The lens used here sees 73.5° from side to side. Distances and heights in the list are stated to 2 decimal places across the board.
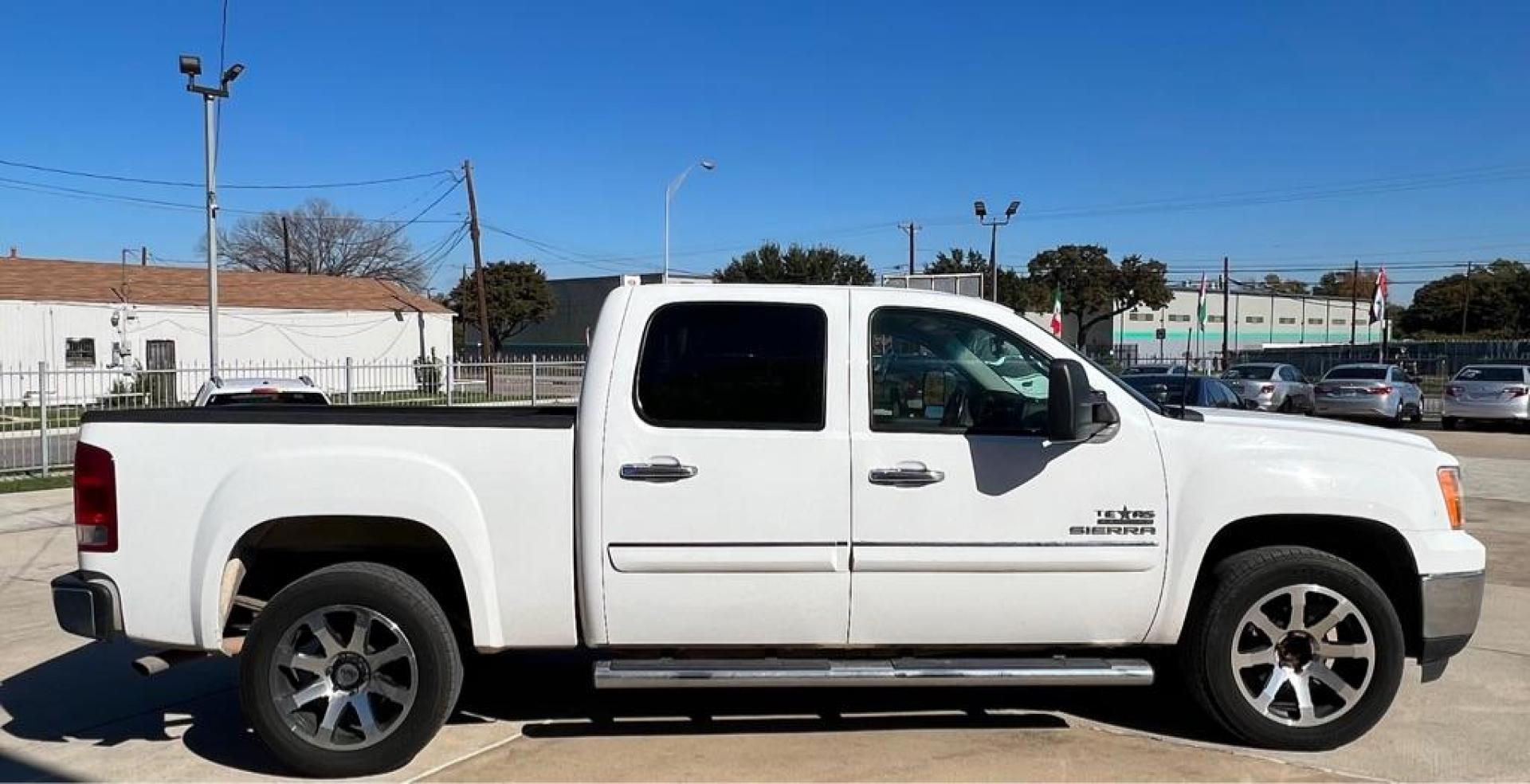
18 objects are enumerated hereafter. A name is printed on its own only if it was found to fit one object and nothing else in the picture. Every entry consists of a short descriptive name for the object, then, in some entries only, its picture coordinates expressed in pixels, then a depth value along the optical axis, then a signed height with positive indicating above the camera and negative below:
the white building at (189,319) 32.47 +1.79
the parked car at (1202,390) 14.99 -0.30
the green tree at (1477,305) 82.06 +5.74
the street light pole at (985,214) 33.75 +5.26
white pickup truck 4.02 -0.64
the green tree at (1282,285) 123.56 +11.10
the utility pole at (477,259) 35.50 +3.88
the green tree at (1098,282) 68.75 +6.08
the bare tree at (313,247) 67.69 +8.10
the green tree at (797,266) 48.44 +5.33
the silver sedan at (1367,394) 24.28 -0.51
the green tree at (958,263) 58.28 +6.46
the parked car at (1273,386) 25.30 -0.36
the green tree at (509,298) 58.88 +4.19
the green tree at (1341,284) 123.50 +11.28
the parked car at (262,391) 10.20 -0.24
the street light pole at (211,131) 16.31 +3.94
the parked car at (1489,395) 22.53 -0.49
